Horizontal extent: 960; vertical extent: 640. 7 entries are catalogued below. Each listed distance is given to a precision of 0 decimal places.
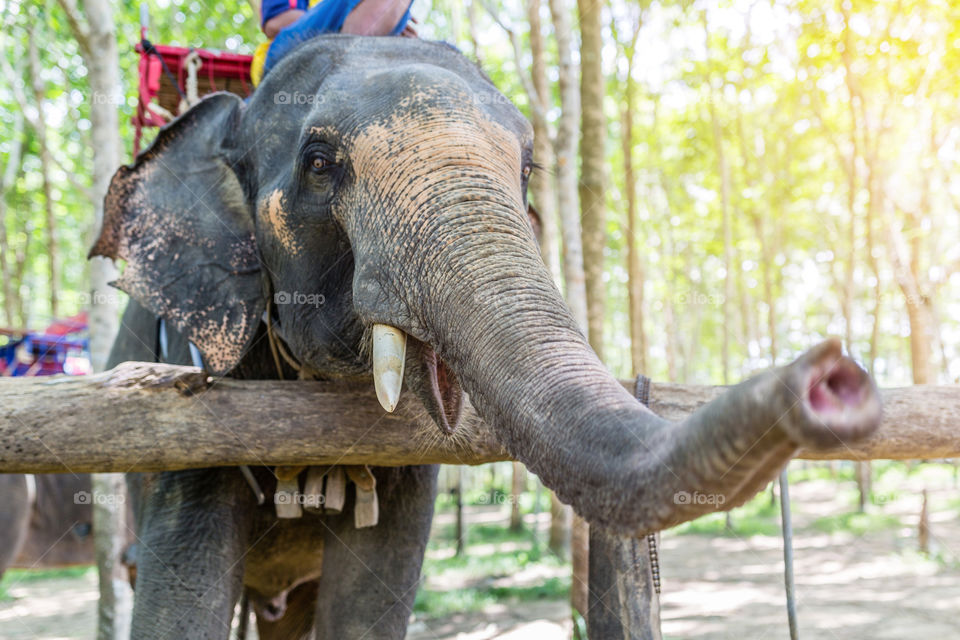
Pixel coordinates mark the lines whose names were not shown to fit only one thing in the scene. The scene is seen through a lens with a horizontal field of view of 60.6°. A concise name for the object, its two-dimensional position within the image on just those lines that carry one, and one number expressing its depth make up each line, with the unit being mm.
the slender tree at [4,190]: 14550
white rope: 4393
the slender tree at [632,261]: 11898
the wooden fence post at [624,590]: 2789
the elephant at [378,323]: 1269
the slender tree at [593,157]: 7246
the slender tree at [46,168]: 11836
